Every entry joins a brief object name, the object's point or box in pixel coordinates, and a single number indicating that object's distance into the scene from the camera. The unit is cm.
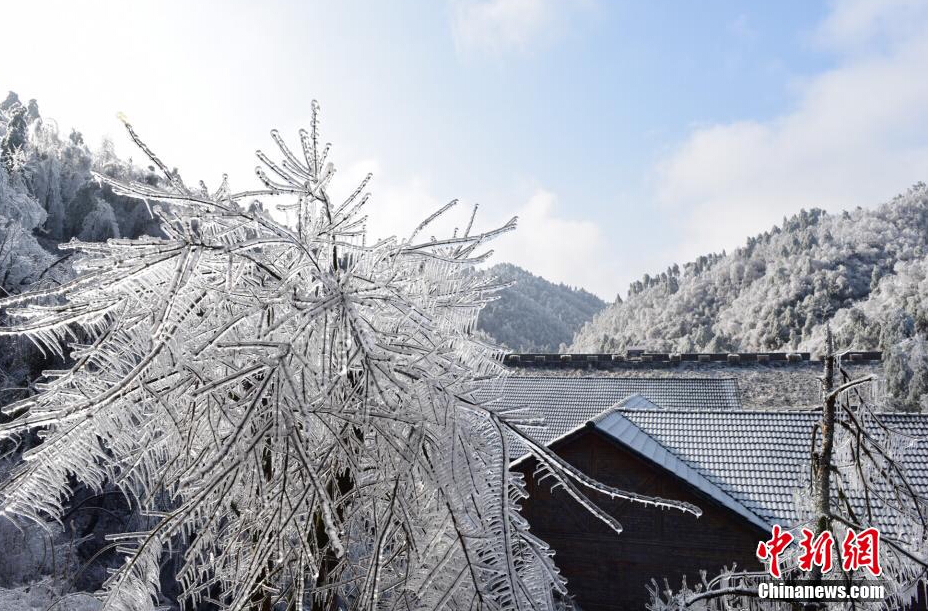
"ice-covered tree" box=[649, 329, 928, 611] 293
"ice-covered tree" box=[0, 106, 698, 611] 132
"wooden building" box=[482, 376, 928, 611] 915
